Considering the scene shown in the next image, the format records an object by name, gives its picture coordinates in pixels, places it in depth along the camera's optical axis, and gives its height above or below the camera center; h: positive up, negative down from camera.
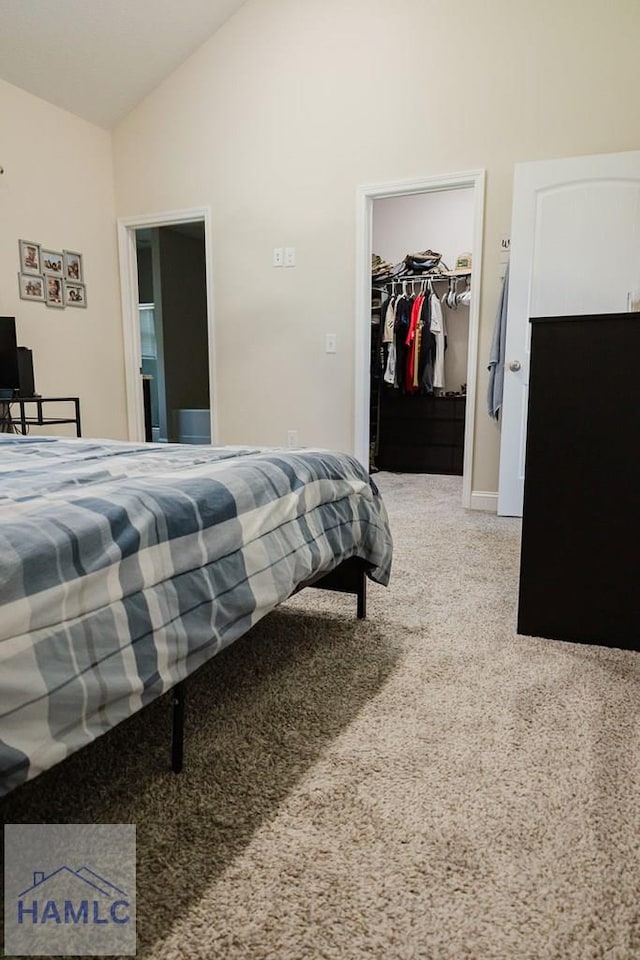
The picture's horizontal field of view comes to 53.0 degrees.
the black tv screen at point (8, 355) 3.74 +0.05
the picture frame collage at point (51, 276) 4.03 +0.56
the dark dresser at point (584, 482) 1.75 -0.32
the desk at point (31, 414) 3.66 -0.32
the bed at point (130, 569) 0.83 -0.34
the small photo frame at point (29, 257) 4.00 +0.66
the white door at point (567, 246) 3.21 +0.61
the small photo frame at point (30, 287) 4.02 +0.48
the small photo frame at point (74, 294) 4.35 +0.47
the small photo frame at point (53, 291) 4.20 +0.47
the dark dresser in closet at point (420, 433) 5.34 -0.56
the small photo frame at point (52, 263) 4.16 +0.65
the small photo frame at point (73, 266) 4.32 +0.65
